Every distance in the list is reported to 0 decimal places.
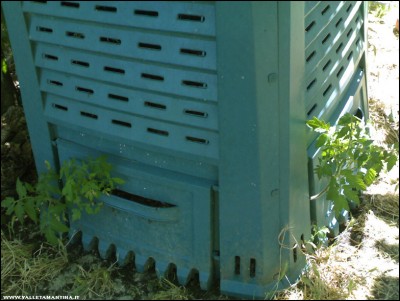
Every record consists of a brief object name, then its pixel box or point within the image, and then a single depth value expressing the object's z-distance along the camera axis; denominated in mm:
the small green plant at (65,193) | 2760
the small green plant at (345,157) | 2697
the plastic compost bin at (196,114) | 2328
